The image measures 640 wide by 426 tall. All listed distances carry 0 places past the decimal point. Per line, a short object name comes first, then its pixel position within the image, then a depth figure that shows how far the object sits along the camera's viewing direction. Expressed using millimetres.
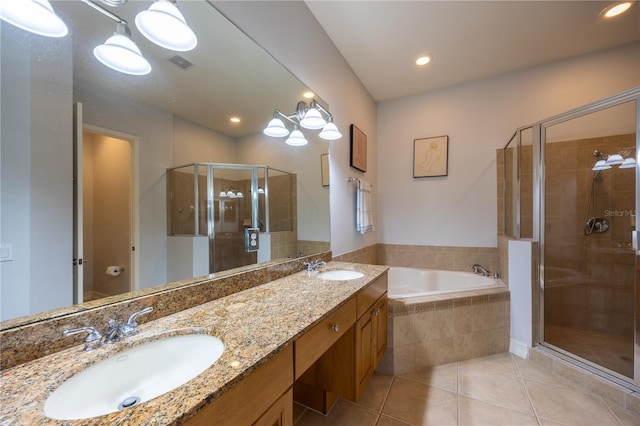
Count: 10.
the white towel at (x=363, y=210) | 2537
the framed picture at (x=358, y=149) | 2498
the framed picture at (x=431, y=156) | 2924
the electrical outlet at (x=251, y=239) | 1438
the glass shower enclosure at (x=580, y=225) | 1937
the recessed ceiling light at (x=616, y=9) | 1806
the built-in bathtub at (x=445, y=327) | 1894
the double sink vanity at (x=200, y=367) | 499
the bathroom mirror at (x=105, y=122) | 663
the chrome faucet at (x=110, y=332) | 708
